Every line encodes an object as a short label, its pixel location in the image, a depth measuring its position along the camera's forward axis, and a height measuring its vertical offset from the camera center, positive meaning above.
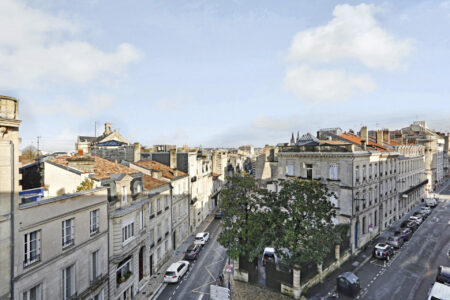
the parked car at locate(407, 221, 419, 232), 34.94 -10.85
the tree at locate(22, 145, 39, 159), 48.48 -1.57
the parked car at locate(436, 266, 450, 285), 20.93 -10.78
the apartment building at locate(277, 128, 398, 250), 28.64 -3.41
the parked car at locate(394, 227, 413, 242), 31.63 -10.99
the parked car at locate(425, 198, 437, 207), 47.12 -10.17
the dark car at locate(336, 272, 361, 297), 20.05 -11.05
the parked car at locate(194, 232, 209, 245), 32.34 -12.29
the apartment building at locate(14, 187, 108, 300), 12.80 -6.08
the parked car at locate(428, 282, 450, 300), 17.22 -10.06
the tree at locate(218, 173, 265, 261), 20.80 -6.38
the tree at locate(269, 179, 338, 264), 19.36 -6.33
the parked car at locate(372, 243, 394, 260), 26.80 -11.22
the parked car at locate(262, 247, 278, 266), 25.62 -11.28
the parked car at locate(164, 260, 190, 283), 23.48 -12.15
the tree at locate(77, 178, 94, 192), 17.66 -2.90
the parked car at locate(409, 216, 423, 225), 37.47 -10.74
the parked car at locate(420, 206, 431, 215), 42.08 -10.51
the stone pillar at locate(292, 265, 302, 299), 19.69 -10.70
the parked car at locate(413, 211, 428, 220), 40.11 -10.75
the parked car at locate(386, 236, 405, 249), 29.36 -11.18
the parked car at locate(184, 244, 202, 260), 28.50 -12.36
